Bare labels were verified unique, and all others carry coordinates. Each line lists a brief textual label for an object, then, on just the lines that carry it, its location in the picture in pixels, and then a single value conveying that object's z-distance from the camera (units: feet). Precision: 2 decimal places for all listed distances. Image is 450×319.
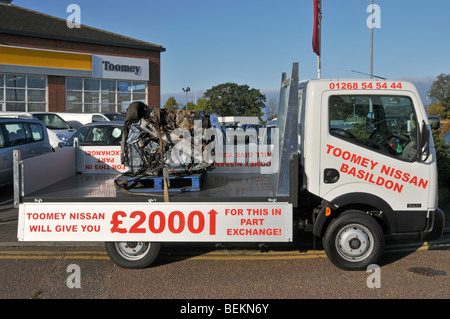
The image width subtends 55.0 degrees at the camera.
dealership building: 88.58
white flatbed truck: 16.17
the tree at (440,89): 150.71
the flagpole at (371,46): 58.59
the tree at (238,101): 162.30
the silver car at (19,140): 31.57
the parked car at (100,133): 34.63
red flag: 39.45
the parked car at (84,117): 65.77
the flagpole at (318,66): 39.99
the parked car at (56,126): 51.15
